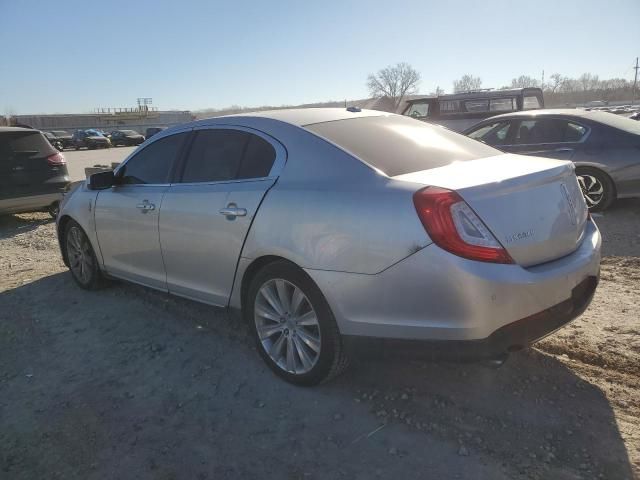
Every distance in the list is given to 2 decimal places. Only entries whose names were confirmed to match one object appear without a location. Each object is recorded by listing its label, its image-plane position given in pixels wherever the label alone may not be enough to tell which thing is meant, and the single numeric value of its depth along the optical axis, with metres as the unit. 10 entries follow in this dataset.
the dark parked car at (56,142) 40.53
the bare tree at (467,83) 93.82
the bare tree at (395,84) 72.44
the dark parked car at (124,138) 45.75
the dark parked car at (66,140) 43.38
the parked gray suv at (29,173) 8.20
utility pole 85.01
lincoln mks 2.37
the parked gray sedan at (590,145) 6.71
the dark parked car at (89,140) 42.56
